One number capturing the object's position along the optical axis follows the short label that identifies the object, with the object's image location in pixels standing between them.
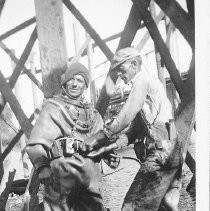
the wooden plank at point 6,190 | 3.77
